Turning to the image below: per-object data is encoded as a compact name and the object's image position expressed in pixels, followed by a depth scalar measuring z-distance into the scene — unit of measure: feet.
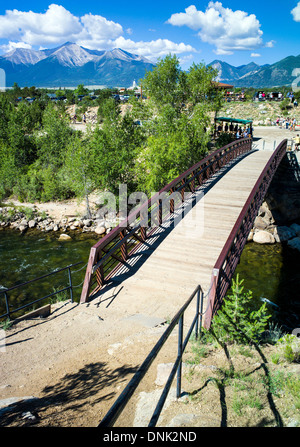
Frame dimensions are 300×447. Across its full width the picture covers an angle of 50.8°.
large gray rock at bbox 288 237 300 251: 68.49
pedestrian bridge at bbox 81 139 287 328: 23.44
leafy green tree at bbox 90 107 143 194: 82.07
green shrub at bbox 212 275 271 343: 17.94
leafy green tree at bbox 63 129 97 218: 83.46
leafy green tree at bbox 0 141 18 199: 98.63
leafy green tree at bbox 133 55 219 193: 73.31
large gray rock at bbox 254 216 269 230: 76.71
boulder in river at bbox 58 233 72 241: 72.82
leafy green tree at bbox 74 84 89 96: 298.56
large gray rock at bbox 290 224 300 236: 74.43
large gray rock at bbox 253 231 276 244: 70.44
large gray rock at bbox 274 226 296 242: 72.16
